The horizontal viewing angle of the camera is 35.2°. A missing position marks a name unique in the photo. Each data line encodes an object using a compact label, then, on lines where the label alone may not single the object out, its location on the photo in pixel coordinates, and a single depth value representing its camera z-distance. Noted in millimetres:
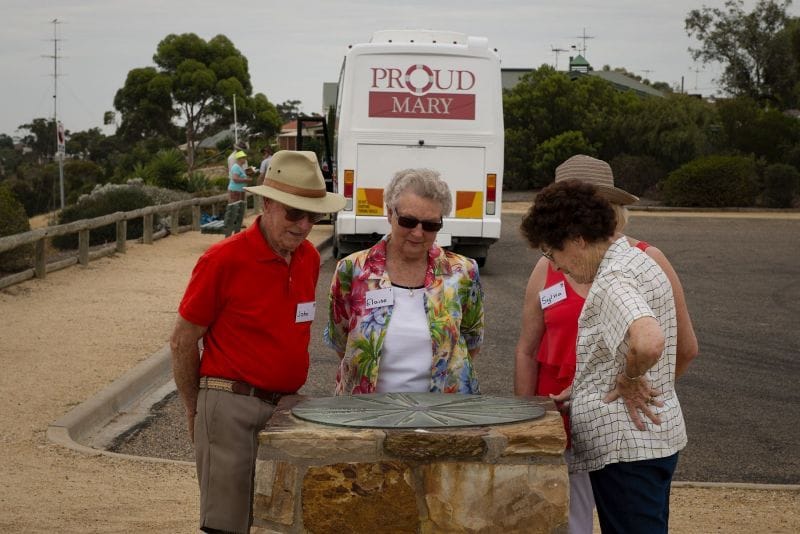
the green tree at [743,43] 57219
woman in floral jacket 4410
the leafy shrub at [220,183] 41406
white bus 16875
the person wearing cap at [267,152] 25781
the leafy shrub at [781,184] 34062
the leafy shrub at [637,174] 38500
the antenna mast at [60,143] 33688
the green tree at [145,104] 64125
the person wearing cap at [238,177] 21062
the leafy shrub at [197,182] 36531
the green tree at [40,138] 76812
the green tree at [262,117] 67062
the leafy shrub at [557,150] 40219
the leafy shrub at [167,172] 35594
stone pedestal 3627
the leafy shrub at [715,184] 34250
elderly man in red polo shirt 4203
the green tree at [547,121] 41219
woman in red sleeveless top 4195
